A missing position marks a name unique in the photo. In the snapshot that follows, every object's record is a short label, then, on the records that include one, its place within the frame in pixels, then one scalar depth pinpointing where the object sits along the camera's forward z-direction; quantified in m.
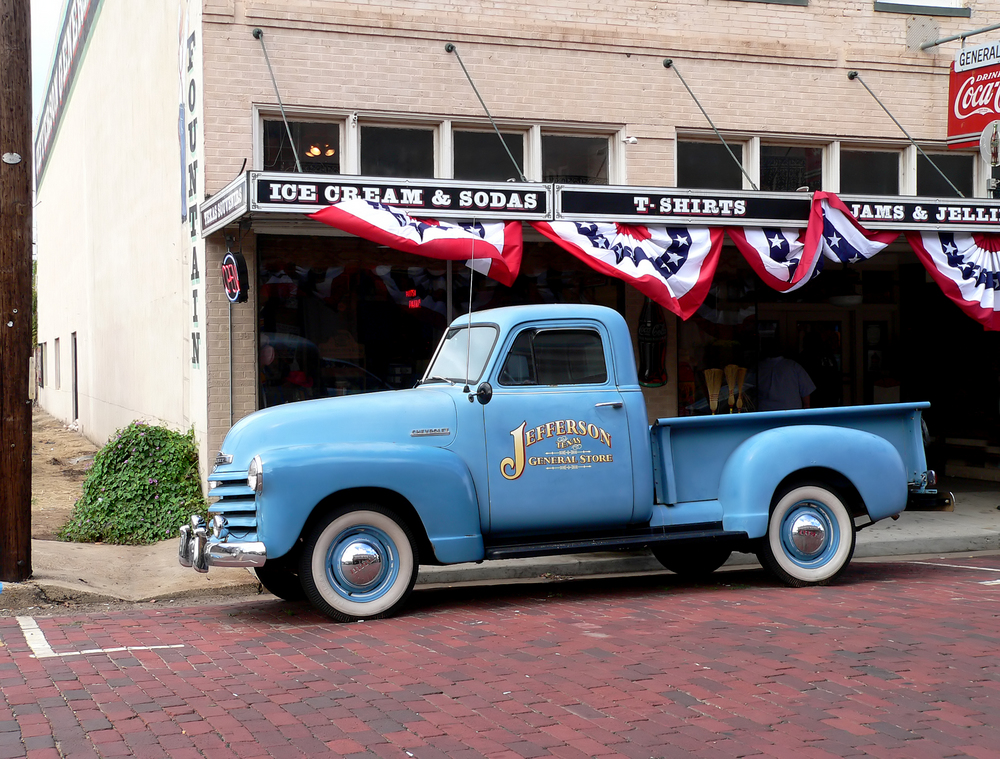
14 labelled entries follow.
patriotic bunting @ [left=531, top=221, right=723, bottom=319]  10.45
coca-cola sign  13.58
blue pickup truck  7.39
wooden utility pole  8.63
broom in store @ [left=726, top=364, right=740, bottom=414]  13.73
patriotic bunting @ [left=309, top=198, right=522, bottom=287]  9.52
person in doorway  13.53
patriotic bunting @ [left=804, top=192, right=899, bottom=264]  11.07
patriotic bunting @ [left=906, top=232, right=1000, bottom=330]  11.74
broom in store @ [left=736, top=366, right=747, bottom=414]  13.78
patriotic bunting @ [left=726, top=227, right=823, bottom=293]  11.02
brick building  11.75
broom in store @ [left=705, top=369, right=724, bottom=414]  13.59
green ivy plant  11.54
